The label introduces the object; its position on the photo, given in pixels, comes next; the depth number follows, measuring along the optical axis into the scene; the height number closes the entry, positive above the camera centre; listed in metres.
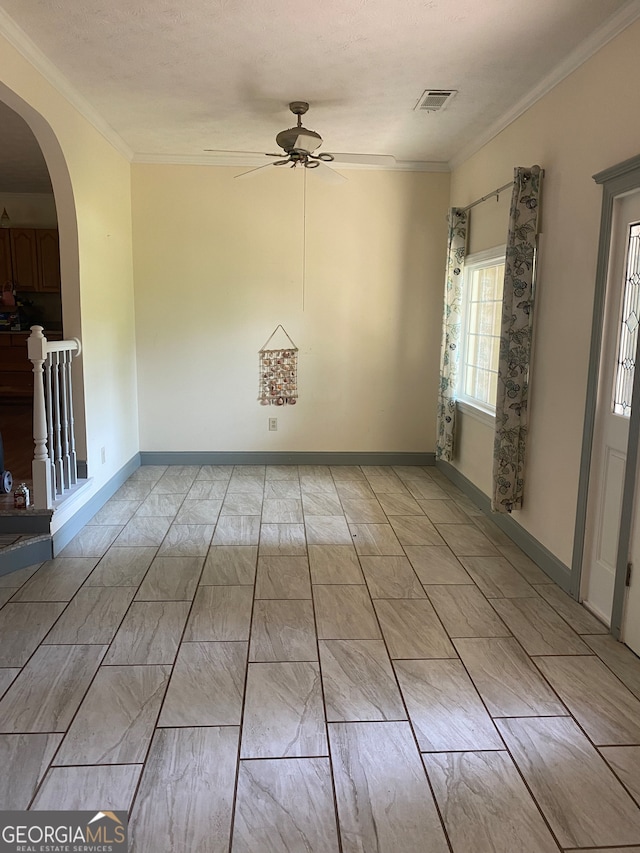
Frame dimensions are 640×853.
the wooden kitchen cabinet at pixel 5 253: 6.64 +0.73
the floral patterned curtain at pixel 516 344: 3.60 -0.08
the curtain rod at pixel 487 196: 4.12 +0.98
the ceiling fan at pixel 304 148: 3.92 +1.17
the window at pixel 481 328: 4.68 +0.02
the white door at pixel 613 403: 2.78 -0.33
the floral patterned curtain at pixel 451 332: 5.08 -0.02
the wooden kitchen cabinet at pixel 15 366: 6.68 -0.50
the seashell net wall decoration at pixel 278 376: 5.82 -0.48
